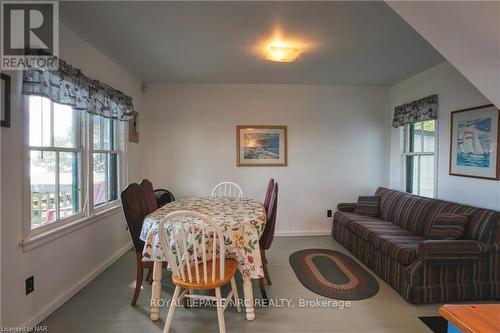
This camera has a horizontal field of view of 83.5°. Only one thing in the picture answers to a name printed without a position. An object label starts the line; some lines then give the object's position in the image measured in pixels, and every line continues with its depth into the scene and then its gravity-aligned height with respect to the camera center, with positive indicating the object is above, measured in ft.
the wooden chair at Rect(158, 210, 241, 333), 6.00 -2.17
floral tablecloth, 6.90 -1.94
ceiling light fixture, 9.41 +3.73
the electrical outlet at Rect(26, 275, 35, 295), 6.59 -3.00
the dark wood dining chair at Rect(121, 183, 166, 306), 7.59 -1.79
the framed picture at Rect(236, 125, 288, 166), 14.79 +0.83
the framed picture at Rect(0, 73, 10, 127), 5.92 +1.22
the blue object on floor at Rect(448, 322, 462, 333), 2.87 -1.73
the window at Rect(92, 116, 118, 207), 10.33 -0.07
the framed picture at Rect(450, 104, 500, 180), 9.09 +0.70
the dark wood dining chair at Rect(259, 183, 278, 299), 8.24 -2.10
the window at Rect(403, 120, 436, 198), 12.21 +0.20
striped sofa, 7.86 -2.94
